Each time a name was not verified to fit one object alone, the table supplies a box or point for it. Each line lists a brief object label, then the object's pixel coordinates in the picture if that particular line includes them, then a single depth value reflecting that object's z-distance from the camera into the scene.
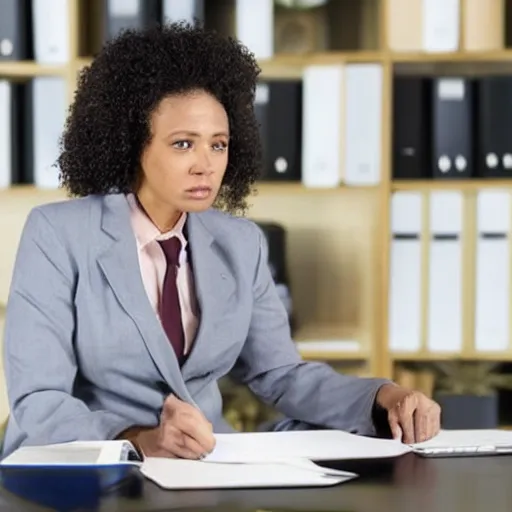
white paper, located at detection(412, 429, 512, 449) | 2.16
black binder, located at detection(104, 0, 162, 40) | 4.33
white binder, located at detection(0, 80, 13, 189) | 4.33
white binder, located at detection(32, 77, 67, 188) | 4.35
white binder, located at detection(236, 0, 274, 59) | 4.39
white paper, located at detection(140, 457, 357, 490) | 1.83
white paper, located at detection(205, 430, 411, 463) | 2.05
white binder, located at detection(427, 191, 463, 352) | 4.32
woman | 2.40
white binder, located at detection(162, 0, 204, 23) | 4.33
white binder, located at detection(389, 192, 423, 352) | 4.34
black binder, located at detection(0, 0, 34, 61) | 4.34
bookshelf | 4.34
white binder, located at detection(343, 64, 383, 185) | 4.31
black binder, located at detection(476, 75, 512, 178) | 4.29
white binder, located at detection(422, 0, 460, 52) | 4.28
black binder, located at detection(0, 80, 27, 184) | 4.34
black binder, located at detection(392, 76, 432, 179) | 4.36
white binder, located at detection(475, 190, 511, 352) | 4.31
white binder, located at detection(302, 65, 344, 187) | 4.32
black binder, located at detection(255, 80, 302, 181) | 4.33
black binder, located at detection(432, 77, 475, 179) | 4.31
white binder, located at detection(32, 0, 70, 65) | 4.38
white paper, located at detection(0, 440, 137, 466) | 1.91
